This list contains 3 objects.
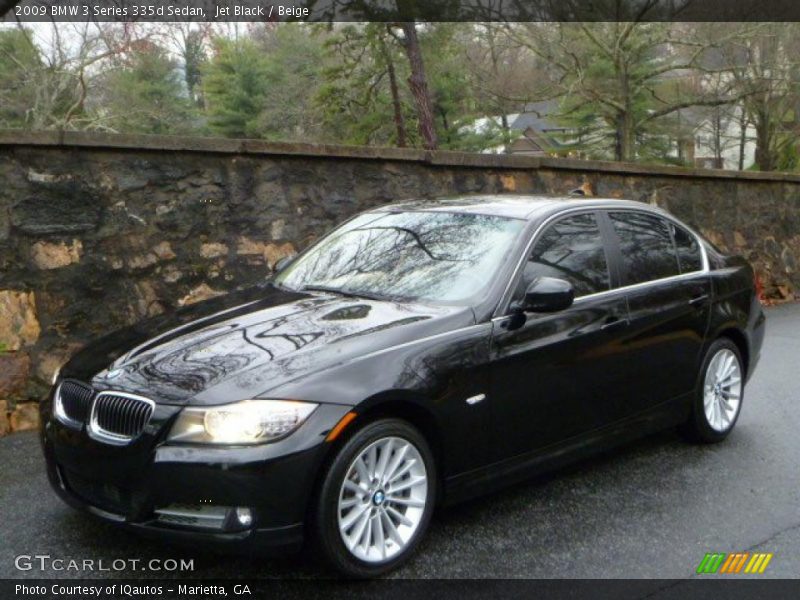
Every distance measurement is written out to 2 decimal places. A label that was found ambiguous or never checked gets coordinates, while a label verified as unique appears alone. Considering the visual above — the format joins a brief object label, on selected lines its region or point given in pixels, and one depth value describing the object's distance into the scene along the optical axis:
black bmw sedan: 3.68
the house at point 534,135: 29.91
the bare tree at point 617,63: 24.36
